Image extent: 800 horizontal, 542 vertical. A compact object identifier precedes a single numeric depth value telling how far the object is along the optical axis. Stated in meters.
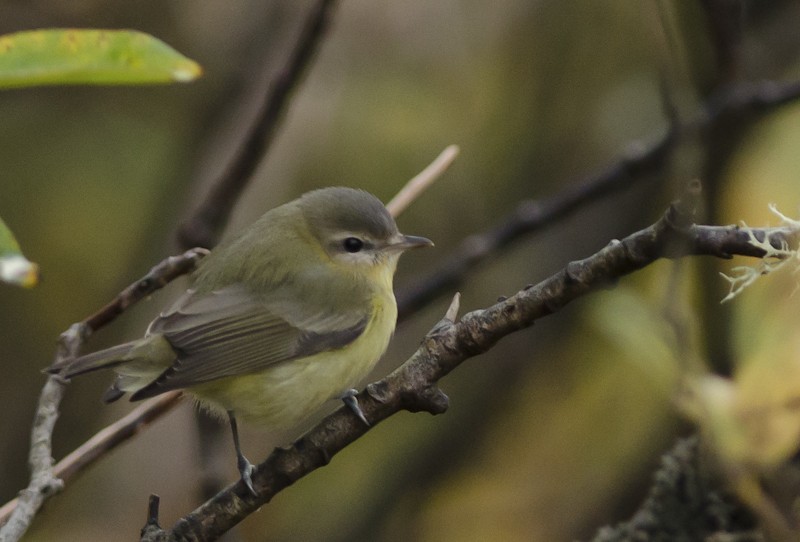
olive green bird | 5.34
